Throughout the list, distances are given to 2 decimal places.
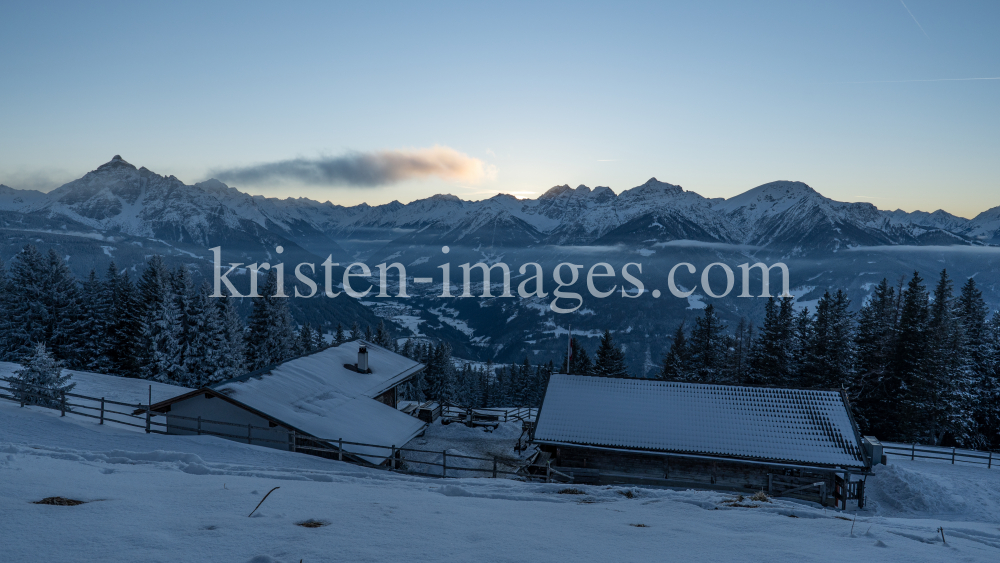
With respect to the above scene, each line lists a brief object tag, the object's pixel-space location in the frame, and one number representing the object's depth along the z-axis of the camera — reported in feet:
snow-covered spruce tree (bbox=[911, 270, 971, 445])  112.88
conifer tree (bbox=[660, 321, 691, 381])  164.86
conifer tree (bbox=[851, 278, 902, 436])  122.93
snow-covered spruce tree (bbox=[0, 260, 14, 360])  128.36
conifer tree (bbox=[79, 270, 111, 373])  136.15
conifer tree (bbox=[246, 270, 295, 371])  156.66
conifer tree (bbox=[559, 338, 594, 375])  194.70
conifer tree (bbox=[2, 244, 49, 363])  128.57
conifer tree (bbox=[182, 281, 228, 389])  132.77
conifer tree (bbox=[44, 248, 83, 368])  132.87
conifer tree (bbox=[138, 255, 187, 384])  129.29
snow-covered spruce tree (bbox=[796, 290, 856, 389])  129.29
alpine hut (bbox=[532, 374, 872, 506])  65.92
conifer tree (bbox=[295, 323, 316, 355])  208.17
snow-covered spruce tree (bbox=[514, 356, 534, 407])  254.47
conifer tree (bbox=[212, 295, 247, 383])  134.92
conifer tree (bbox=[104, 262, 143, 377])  138.41
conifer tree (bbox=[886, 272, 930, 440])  117.39
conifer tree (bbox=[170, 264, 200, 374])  132.36
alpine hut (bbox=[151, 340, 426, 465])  65.98
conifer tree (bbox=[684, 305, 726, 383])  156.15
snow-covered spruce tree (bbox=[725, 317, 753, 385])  152.99
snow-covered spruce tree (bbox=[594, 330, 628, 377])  171.42
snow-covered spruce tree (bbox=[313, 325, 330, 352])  258.39
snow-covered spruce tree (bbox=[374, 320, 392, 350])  239.50
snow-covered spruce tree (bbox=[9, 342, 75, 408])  73.71
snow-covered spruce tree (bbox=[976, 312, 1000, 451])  117.70
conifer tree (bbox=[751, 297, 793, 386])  142.20
